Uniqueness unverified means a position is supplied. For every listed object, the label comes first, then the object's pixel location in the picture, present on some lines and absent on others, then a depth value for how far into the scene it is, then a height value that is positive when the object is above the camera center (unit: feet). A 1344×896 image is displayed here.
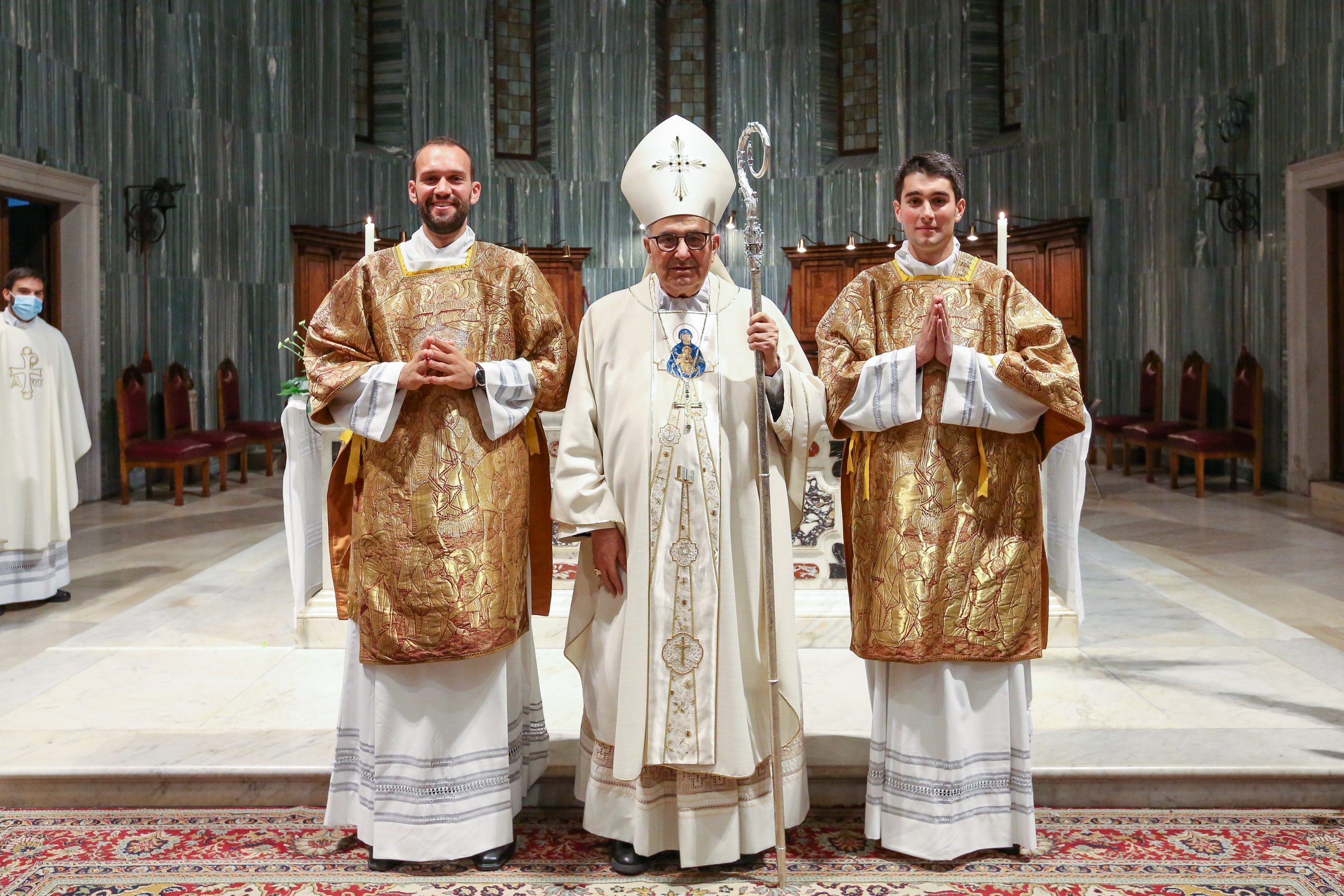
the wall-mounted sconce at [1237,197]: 31.14 +6.64
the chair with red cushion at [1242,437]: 29.50 -0.01
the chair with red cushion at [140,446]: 30.25 +0.15
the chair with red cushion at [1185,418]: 31.81 +0.55
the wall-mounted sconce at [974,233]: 35.76 +7.14
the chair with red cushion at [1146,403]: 34.09 +1.06
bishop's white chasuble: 9.14 -1.00
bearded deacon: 9.39 -0.44
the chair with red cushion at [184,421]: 32.45 +0.88
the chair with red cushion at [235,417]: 34.86 +1.06
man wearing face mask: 18.69 +0.00
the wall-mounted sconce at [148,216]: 32.48 +6.82
